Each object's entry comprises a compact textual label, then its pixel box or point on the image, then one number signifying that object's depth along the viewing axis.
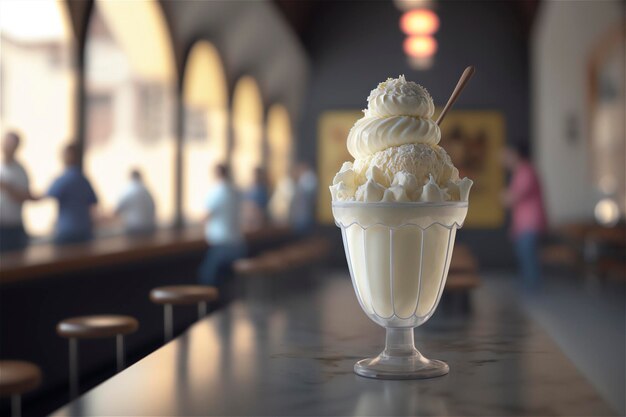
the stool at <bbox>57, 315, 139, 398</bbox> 2.92
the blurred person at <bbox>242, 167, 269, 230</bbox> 9.81
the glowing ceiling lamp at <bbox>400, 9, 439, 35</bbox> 8.47
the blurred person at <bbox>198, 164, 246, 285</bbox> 6.61
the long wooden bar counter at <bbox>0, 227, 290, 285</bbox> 3.82
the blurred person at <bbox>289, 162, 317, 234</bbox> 10.24
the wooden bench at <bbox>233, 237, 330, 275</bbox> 6.15
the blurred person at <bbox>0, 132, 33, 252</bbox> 4.54
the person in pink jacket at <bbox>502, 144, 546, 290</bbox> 7.77
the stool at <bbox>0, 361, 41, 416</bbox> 2.11
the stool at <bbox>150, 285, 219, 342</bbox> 3.54
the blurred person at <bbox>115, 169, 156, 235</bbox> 6.88
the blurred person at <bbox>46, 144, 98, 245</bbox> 5.05
